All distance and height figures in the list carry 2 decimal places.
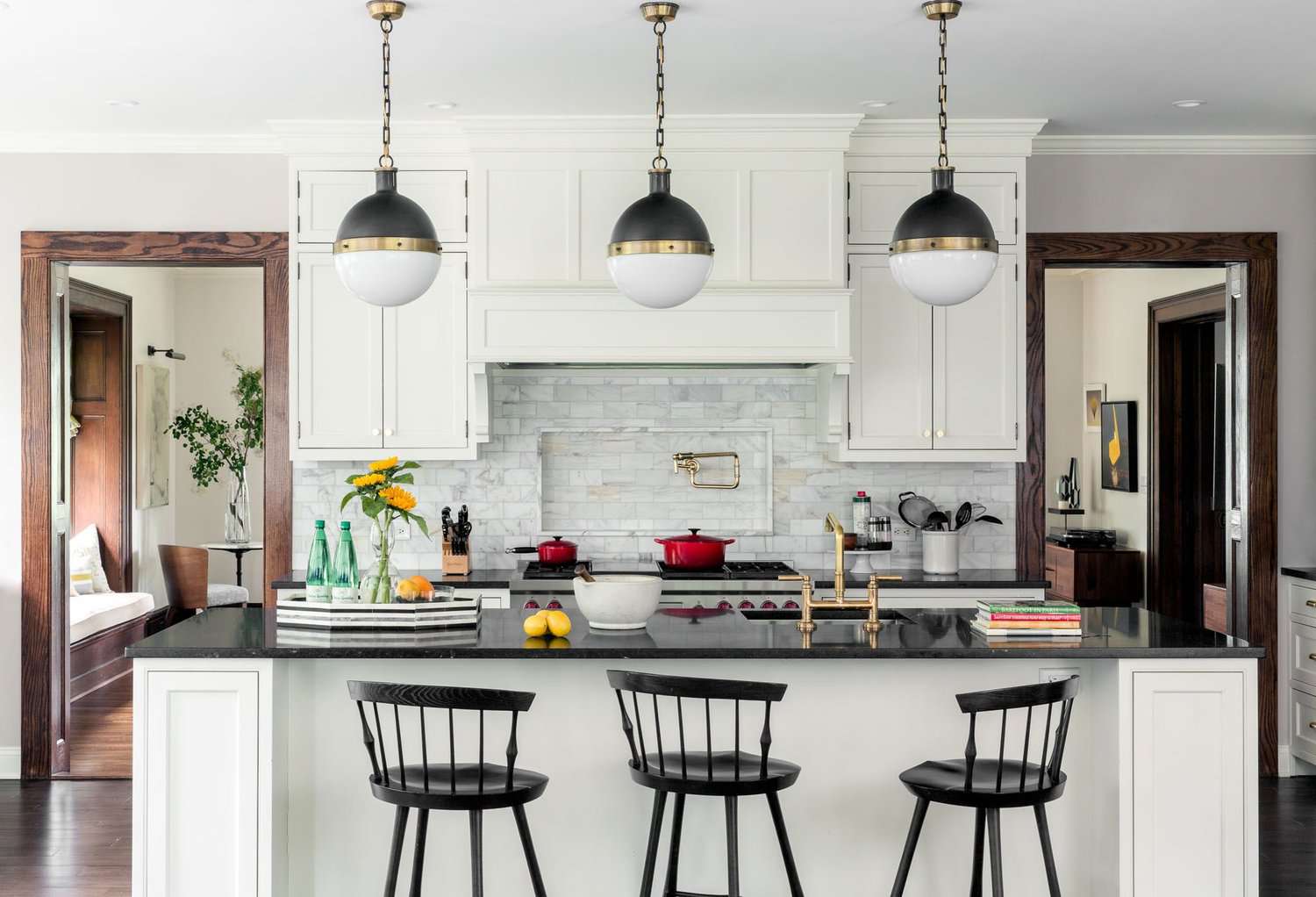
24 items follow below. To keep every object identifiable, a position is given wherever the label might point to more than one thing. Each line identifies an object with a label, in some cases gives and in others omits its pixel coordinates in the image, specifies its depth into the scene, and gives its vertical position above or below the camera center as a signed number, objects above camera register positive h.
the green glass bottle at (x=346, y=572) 3.32 -0.33
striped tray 3.21 -0.44
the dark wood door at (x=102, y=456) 7.52 +0.00
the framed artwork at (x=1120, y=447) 7.38 +0.05
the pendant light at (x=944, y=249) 3.11 +0.54
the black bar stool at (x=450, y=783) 2.73 -0.77
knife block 4.96 -0.45
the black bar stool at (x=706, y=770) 2.74 -0.75
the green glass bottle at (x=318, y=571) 3.31 -0.32
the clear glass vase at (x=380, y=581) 3.29 -0.35
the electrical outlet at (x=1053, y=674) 3.26 -0.60
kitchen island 3.26 -0.86
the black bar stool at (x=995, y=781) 2.75 -0.78
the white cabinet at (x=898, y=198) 4.94 +1.06
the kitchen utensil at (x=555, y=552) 5.07 -0.41
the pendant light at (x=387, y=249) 3.13 +0.54
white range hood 4.77 +0.51
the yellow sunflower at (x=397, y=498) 3.27 -0.11
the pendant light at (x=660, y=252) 3.13 +0.54
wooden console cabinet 7.22 -0.74
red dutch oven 4.98 -0.41
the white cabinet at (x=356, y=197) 4.92 +1.07
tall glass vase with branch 8.15 +0.09
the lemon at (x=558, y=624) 3.20 -0.45
